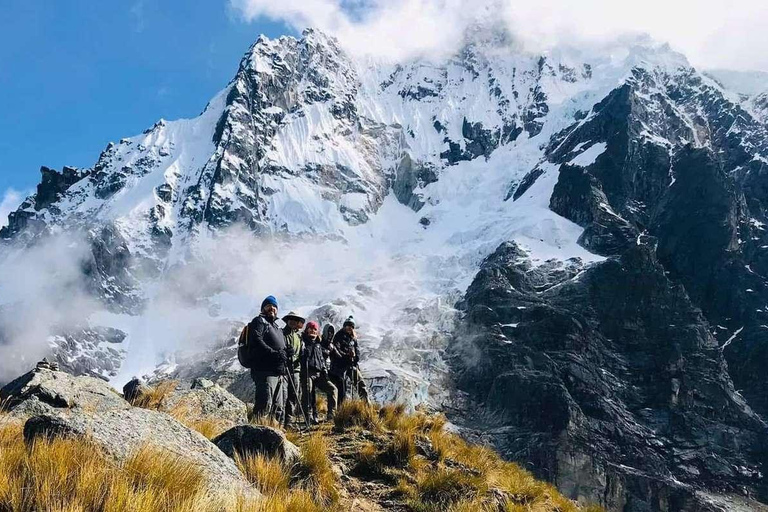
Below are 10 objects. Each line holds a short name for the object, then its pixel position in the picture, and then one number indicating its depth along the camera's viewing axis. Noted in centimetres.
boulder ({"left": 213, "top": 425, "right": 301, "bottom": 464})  725
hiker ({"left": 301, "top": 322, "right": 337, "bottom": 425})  1375
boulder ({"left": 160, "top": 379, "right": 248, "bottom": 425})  1156
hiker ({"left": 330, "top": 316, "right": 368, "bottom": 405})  1552
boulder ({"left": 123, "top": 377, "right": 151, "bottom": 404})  1213
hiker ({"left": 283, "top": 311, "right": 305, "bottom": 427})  1267
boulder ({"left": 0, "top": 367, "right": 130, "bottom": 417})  775
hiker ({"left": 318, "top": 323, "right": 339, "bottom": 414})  1455
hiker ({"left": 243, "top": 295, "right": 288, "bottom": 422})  1088
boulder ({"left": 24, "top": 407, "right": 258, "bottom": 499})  504
